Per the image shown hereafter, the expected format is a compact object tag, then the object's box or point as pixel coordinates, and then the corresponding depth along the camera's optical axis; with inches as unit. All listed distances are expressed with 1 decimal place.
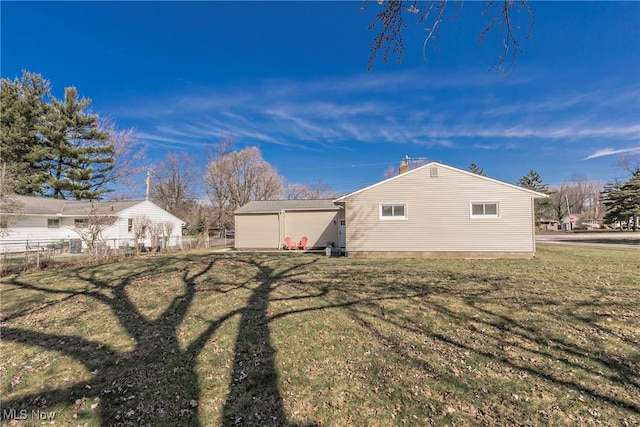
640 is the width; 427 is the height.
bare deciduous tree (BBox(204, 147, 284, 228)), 1375.5
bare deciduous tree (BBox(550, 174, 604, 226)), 2554.1
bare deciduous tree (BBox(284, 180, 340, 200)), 1720.1
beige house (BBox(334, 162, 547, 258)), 497.0
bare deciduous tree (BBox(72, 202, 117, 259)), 478.9
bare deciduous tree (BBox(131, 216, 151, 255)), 603.7
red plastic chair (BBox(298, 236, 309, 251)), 746.8
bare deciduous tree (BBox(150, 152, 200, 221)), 1437.0
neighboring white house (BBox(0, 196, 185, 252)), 686.5
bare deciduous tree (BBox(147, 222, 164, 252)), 650.2
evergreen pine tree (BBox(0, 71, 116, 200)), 844.6
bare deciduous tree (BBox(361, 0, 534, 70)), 115.7
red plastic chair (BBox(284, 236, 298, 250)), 748.6
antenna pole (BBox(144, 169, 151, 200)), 1120.1
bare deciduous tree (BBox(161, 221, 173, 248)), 730.1
